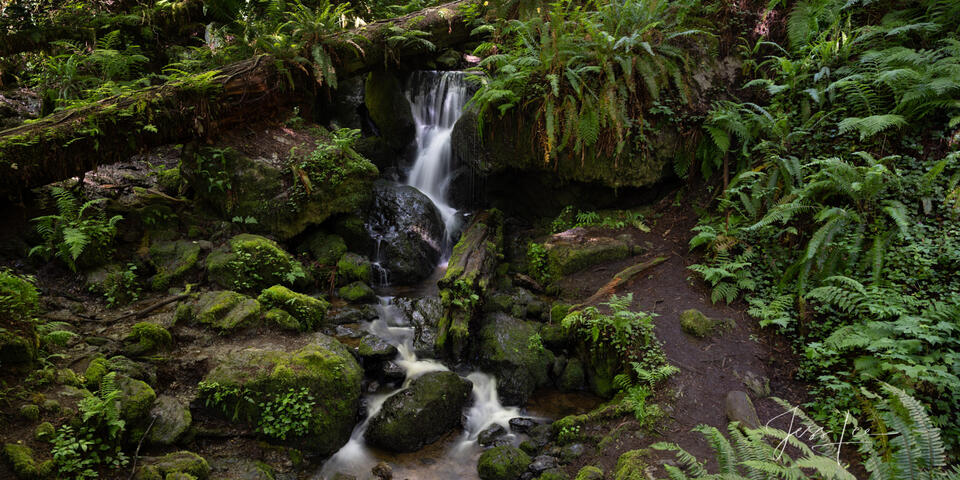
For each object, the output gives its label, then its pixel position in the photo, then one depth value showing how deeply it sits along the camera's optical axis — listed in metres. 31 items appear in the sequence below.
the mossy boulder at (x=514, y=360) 5.51
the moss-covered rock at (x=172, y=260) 6.16
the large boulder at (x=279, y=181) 7.36
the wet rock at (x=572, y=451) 4.36
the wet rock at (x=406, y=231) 8.12
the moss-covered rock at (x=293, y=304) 5.85
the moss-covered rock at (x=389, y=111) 10.36
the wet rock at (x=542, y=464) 4.33
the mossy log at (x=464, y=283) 5.98
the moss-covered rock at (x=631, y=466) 3.60
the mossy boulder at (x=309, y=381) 4.46
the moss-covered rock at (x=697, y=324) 5.20
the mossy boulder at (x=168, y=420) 3.91
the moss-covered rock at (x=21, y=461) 3.02
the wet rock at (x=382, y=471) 4.44
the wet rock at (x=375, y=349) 5.71
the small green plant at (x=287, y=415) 4.38
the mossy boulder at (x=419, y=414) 4.82
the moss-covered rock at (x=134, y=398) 3.75
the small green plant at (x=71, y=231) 5.66
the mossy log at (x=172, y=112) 5.83
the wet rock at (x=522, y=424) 5.10
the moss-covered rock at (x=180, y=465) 3.62
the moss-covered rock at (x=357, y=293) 7.19
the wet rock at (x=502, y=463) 4.34
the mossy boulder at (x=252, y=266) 6.23
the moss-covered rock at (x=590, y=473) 3.82
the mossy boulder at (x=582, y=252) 7.08
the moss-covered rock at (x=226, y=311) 5.32
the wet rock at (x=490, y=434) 4.96
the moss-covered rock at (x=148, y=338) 4.70
